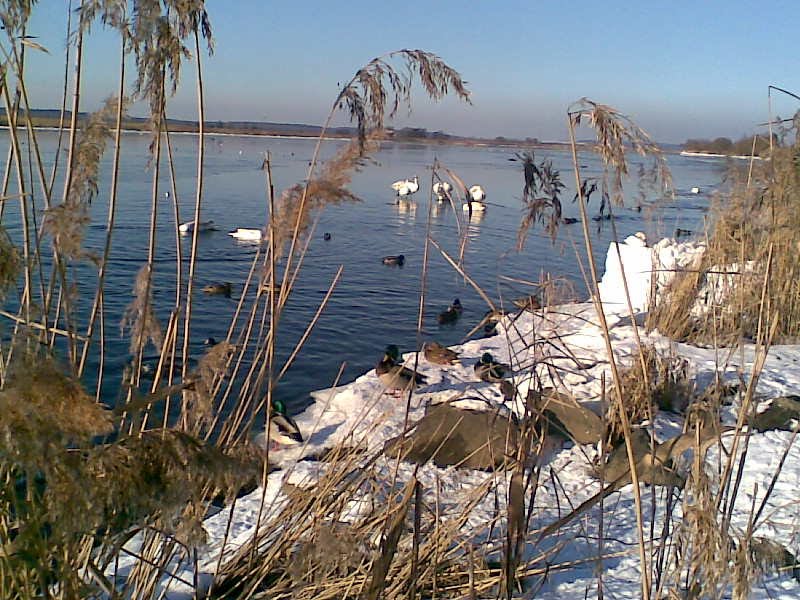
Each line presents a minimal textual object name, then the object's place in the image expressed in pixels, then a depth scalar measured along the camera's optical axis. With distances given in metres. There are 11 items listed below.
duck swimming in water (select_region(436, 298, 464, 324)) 11.56
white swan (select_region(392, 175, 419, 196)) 24.56
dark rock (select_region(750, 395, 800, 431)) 4.98
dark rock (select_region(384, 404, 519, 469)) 4.41
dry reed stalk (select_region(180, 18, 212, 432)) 1.64
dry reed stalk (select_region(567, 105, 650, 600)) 1.37
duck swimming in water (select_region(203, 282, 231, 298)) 11.80
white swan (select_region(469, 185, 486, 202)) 20.36
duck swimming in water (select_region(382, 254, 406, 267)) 15.21
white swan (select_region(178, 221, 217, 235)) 16.83
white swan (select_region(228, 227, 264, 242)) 16.67
